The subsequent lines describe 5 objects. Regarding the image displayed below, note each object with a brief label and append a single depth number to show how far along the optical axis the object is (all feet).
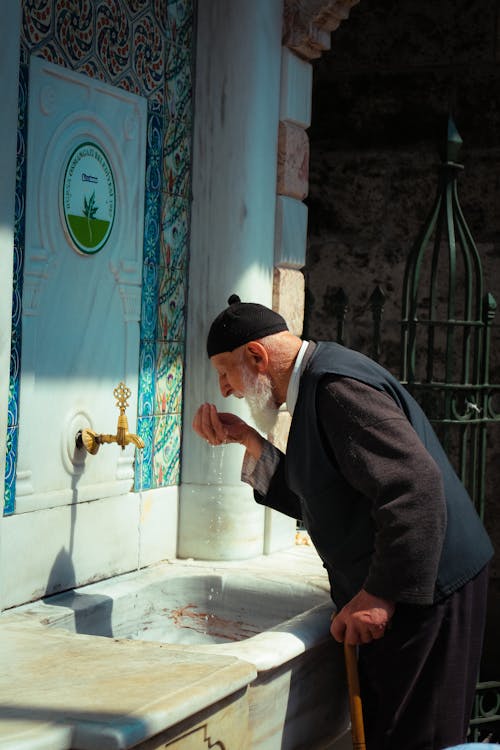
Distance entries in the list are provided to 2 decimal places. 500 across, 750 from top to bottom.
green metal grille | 15.96
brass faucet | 12.83
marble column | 14.97
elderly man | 10.19
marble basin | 10.91
